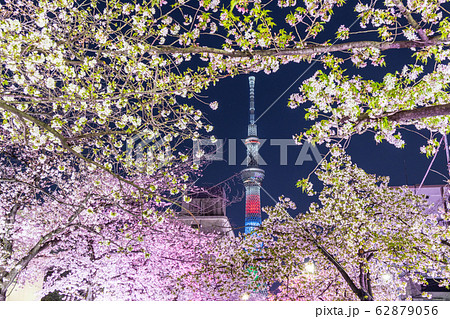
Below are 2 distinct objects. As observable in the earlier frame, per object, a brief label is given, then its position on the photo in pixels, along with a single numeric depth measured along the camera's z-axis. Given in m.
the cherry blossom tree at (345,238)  8.86
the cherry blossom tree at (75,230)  9.95
